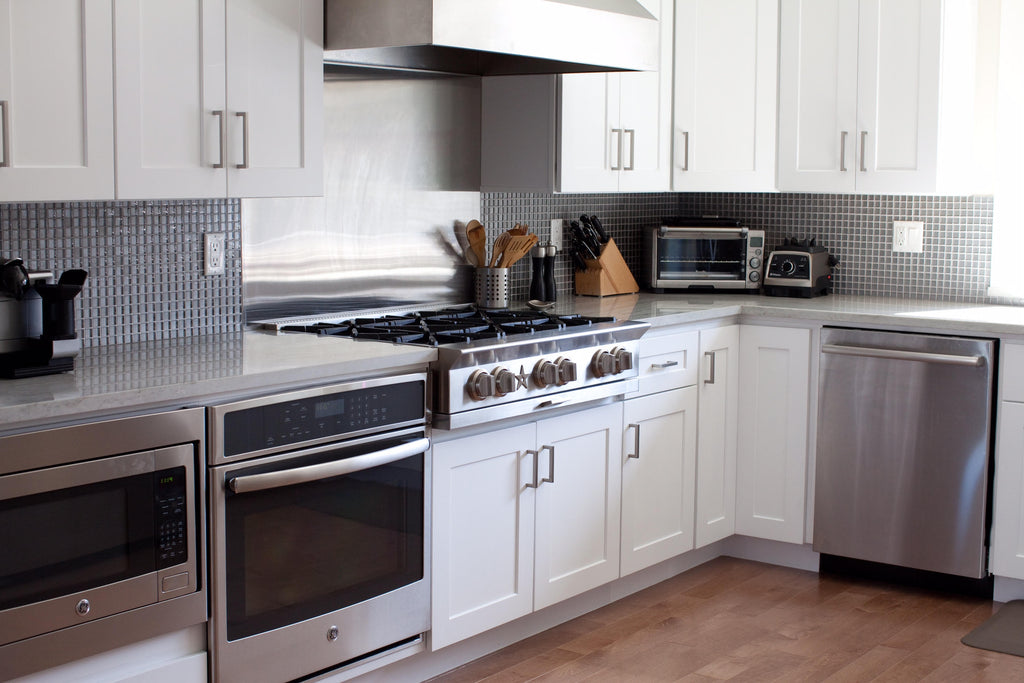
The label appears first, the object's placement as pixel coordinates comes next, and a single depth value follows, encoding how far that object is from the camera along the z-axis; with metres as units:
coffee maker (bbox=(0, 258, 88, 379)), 2.40
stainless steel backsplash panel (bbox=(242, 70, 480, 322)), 3.37
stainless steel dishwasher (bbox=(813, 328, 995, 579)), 3.73
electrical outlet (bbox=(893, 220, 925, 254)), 4.41
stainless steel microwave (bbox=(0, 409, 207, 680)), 2.14
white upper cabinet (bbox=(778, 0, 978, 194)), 4.02
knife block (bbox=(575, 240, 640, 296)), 4.31
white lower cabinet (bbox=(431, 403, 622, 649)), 3.05
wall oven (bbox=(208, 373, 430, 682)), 2.50
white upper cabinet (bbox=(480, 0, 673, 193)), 3.79
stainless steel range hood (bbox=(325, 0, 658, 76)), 2.90
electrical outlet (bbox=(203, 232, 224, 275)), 3.13
